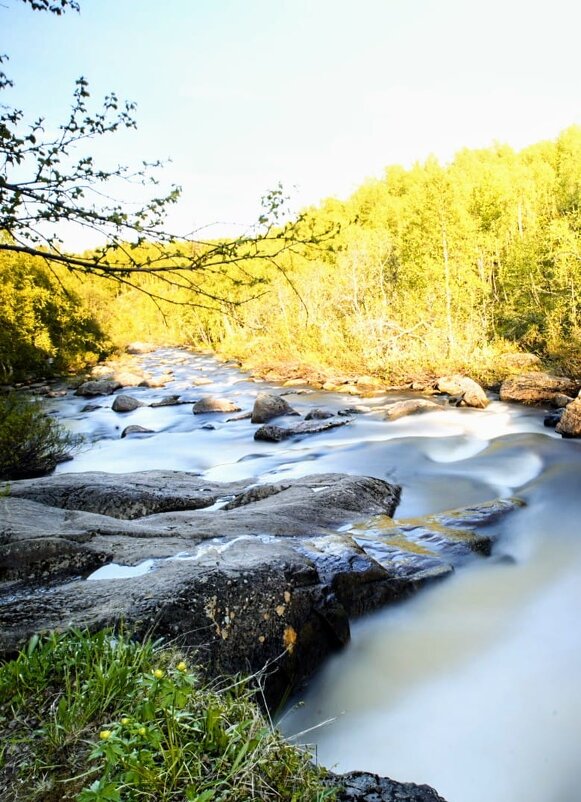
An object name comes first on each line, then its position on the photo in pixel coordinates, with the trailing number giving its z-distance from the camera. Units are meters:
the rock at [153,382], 26.94
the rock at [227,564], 3.39
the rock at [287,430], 13.78
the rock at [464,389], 15.55
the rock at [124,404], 20.23
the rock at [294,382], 24.41
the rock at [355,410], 16.52
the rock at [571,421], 11.43
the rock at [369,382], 20.83
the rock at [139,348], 50.68
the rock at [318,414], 16.05
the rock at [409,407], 15.20
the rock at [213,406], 18.88
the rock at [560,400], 14.25
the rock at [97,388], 24.33
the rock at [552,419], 12.70
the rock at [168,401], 21.13
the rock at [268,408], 16.59
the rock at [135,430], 16.13
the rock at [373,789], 2.33
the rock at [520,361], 18.47
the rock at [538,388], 15.08
